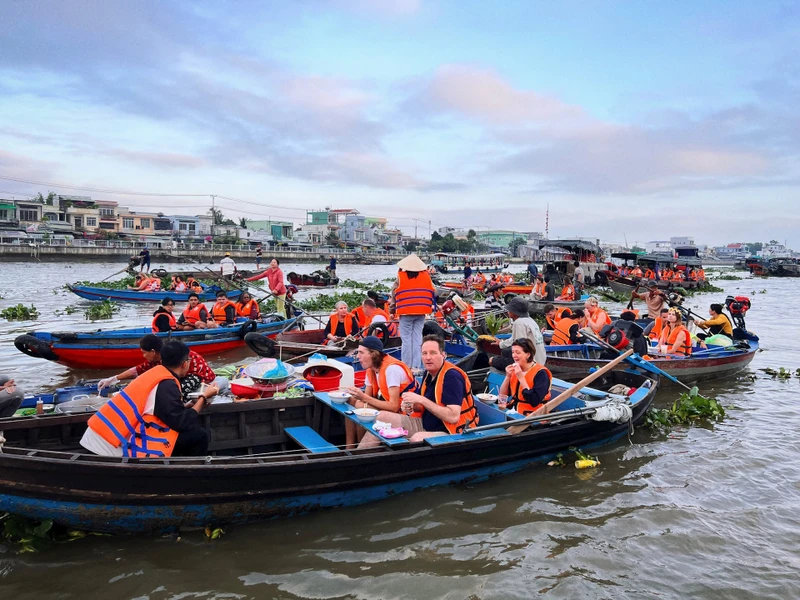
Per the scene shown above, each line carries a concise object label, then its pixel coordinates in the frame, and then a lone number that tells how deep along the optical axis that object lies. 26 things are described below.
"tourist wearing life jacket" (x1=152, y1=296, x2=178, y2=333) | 11.59
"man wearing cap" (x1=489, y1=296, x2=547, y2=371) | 8.02
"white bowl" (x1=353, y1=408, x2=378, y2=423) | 6.00
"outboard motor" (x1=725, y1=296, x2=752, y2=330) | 14.41
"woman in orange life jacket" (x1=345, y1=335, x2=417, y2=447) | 6.09
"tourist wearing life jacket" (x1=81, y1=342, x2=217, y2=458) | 4.80
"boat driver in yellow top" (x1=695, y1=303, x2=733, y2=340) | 13.76
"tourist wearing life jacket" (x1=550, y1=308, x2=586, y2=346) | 11.75
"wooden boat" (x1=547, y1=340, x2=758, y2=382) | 10.61
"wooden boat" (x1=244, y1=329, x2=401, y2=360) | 9.79
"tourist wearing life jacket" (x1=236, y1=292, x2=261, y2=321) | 14.98
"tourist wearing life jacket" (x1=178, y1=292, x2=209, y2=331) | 13.32
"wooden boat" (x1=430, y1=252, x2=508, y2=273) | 50.25
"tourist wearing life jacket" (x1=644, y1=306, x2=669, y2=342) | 13.32
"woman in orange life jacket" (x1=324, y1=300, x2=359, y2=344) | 12.04
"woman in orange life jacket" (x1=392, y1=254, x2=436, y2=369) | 9.37
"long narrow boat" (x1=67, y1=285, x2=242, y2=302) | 23.34
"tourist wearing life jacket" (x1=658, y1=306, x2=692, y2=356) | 11.71
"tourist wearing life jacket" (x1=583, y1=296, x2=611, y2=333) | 12.38
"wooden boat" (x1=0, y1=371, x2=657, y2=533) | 4.68
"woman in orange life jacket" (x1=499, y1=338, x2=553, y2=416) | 6.70
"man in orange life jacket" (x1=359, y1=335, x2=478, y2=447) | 5.74
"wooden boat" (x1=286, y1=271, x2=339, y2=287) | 35.12
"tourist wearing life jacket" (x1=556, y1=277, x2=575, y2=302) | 22.52
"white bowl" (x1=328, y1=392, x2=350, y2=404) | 6.45
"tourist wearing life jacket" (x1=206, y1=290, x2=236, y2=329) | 13.98
